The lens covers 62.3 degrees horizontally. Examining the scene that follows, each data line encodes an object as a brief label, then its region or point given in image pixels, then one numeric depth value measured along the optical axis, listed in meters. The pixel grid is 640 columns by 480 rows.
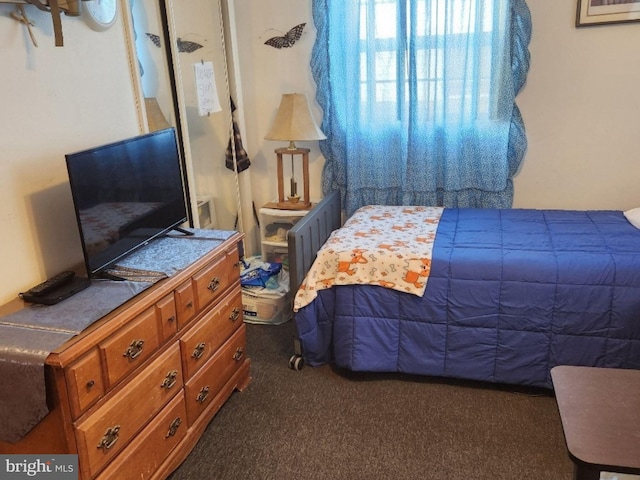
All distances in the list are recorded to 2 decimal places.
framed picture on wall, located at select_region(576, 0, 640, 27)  2.79
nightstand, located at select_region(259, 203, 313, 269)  3.22
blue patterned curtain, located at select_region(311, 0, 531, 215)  2.95
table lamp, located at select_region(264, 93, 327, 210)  3.02
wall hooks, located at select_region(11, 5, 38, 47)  1.75
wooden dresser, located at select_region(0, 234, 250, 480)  1.45
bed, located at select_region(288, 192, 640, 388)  2.21
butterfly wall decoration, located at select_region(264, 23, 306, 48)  3.27
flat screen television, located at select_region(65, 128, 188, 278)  1.74
